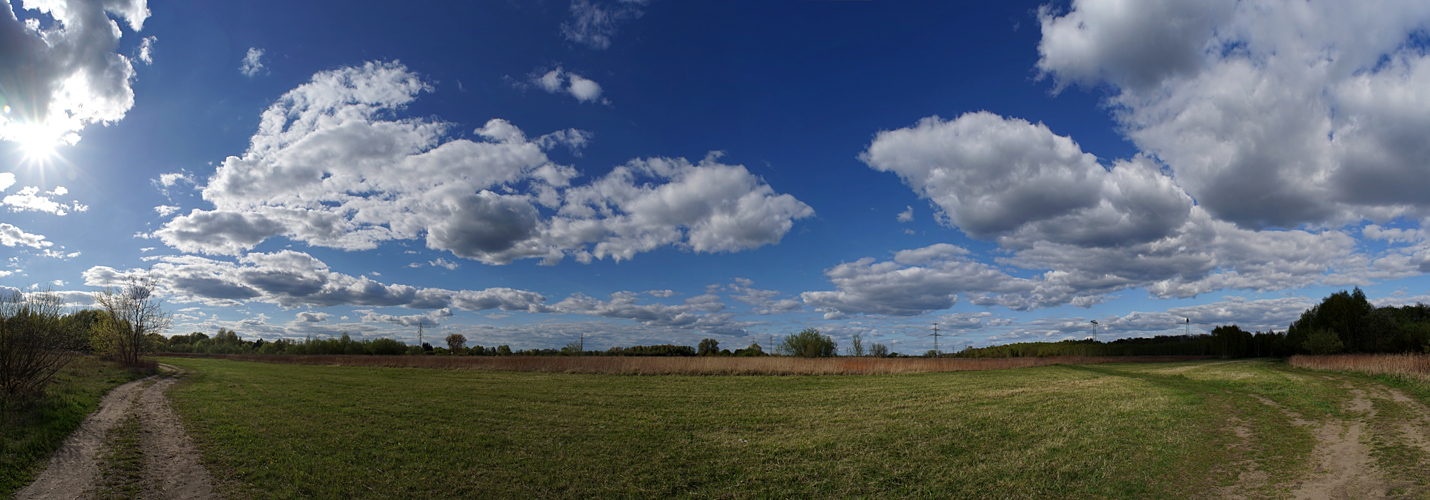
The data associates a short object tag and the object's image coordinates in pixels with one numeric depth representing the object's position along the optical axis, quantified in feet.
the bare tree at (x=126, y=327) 134.72
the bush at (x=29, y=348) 53.98
